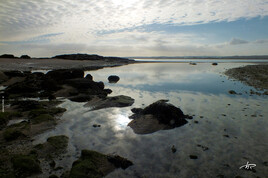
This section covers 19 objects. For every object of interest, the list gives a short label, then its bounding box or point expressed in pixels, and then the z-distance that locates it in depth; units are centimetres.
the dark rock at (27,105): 1481
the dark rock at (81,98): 1842
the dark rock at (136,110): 1384
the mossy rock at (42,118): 1191
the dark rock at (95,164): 664
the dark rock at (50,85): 2266
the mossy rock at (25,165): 661
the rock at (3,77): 2999
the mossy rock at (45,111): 1328
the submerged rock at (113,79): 3322
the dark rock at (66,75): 2691
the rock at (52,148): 789
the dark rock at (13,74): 3198
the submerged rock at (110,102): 1582
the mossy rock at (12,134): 937
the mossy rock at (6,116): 1151
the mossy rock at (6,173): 624
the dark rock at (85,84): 2285
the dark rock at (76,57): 11816
